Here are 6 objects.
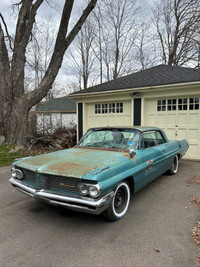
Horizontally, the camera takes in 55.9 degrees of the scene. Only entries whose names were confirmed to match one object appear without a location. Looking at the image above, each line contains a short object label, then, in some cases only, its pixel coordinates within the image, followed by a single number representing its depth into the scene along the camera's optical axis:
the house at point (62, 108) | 20.75
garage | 7.27
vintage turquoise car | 2.49
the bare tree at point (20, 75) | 8.87
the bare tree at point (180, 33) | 16.84
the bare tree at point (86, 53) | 20.86
